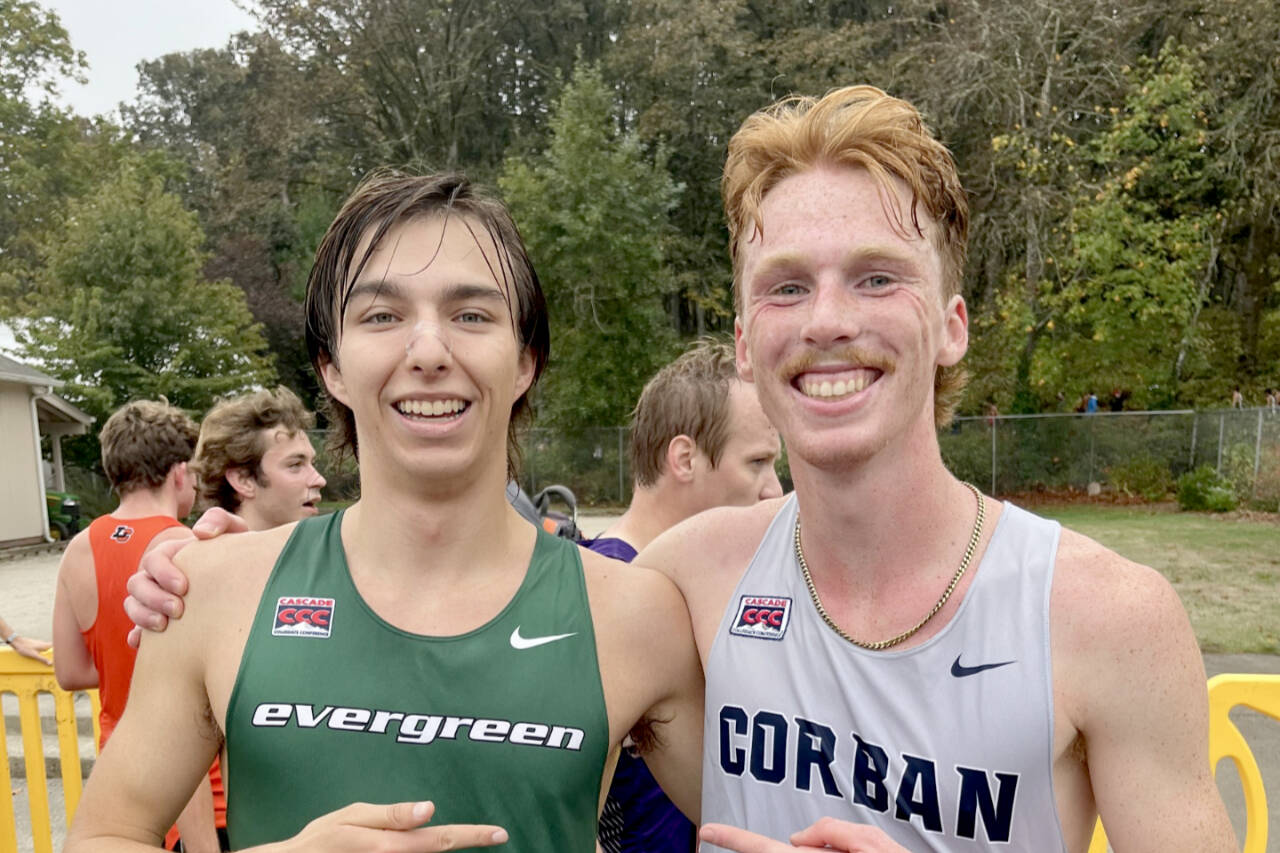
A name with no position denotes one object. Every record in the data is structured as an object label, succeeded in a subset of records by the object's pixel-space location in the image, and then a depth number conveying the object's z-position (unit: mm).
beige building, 20969
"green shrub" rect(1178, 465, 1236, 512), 19125
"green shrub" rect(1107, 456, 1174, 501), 20609
